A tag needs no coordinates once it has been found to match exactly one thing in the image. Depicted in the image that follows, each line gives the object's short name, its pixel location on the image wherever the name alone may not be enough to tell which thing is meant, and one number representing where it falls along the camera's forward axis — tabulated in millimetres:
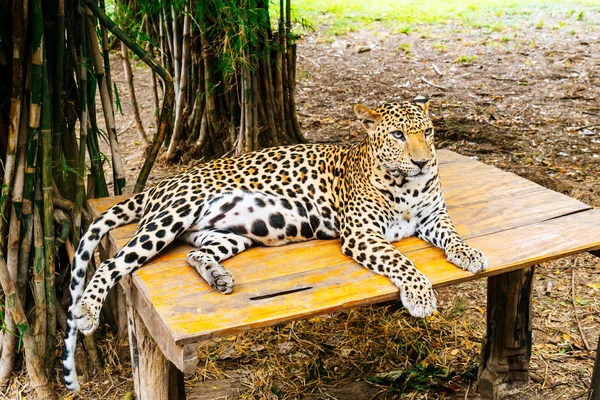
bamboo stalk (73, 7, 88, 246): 3857
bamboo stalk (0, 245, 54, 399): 3756
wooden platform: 2840
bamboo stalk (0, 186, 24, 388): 3777
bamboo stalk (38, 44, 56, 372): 3607
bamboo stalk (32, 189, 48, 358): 3857
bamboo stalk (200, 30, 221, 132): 5773
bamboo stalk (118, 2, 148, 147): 6406
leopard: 3285
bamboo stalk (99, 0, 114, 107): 4094
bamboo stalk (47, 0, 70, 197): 3592
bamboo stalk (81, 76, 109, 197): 4020
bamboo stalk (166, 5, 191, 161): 5862
